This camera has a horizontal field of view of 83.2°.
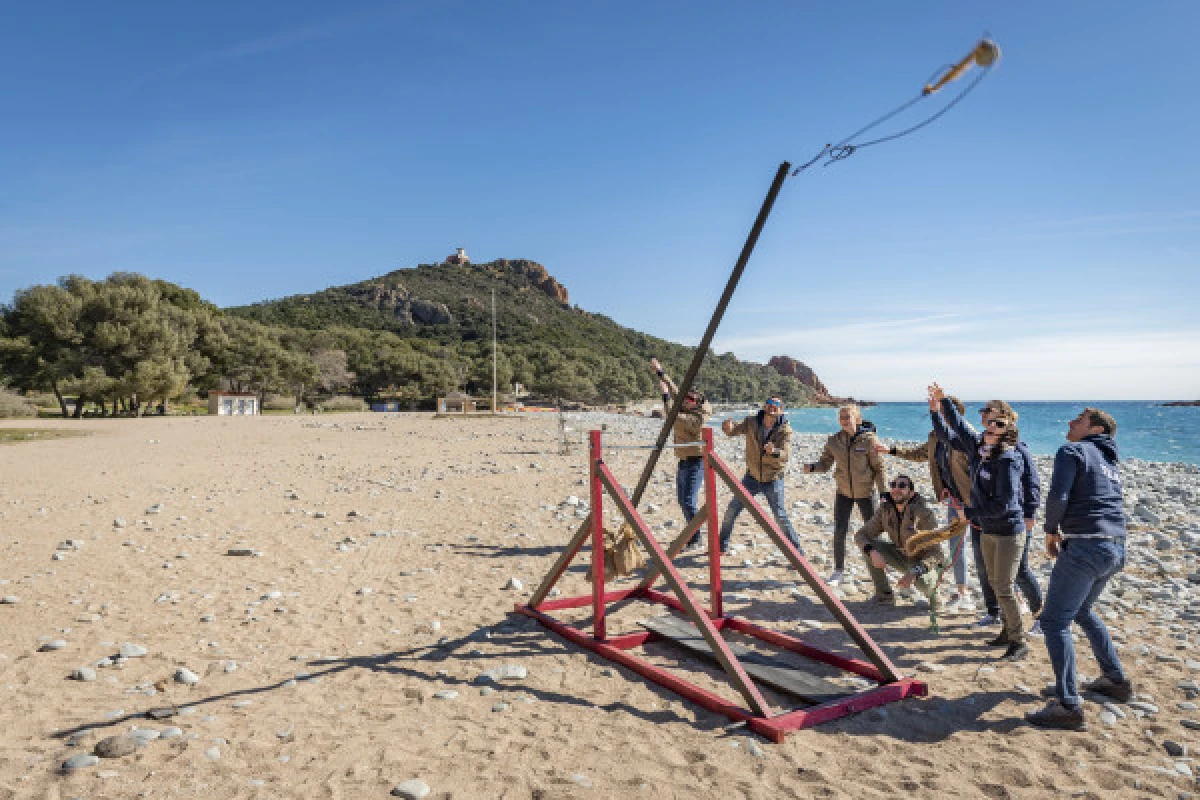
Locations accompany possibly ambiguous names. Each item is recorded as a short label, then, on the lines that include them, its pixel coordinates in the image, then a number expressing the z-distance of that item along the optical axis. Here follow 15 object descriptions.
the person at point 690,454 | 9.90
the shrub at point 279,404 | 68.44
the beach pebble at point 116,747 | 4.32
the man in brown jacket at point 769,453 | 8.92
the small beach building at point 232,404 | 53.78
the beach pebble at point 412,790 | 3.90
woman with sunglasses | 5.83
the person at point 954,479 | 7.29
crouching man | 6.93
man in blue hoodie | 4.77
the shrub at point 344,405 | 69.12
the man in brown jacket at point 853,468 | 8.12
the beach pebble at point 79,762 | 4.14
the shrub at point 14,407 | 43.72
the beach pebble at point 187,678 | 5.50
